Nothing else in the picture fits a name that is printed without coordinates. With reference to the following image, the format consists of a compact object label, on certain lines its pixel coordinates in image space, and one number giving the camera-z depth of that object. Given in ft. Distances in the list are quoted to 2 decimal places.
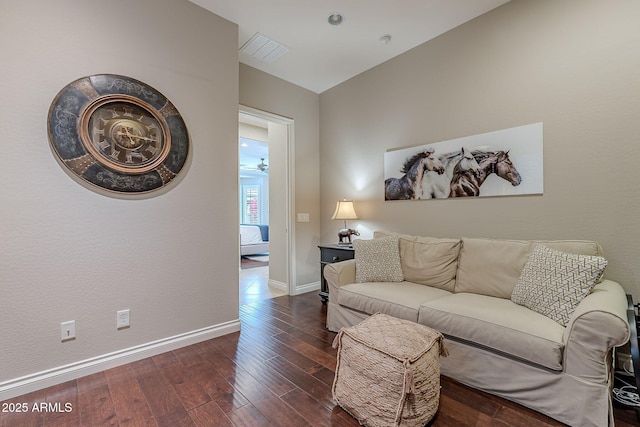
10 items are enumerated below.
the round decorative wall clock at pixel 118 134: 6.18
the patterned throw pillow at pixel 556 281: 5.41
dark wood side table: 10.53
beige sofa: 4.59
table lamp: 11.59
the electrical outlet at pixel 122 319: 6.85
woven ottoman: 4.54
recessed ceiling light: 8.50
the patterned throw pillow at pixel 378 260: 8.68
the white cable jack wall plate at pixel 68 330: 6.18
